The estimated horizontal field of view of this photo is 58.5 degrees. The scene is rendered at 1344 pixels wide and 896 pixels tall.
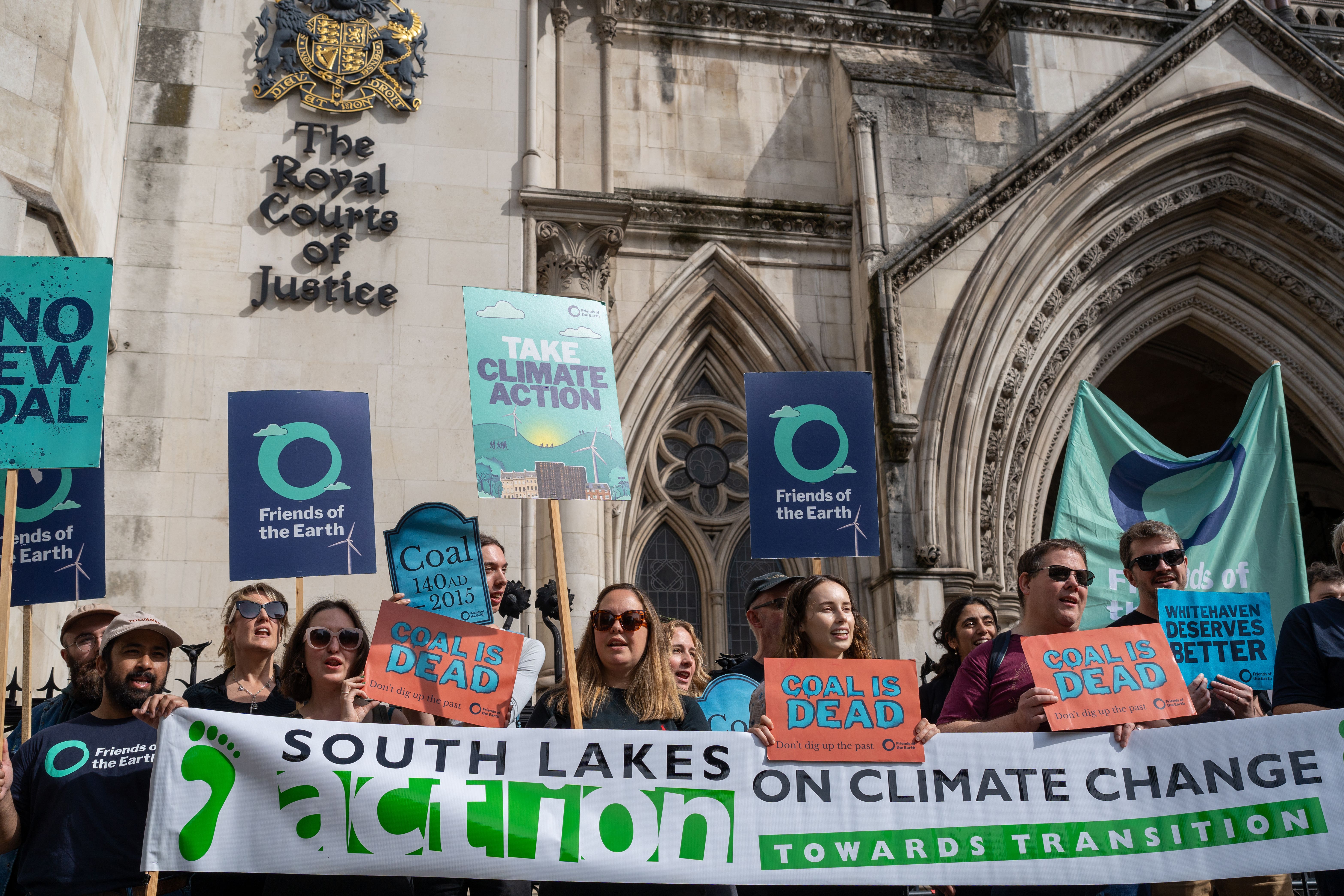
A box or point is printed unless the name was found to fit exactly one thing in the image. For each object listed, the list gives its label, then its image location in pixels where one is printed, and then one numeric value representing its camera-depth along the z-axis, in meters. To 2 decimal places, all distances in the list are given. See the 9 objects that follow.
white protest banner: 4.32
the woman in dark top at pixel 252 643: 5.00
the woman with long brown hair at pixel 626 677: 4.66
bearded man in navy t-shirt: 4.34
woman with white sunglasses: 4.62
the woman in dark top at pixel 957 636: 5.86
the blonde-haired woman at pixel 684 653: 5.96
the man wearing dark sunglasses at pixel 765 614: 5.69
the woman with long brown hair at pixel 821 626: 4.65
